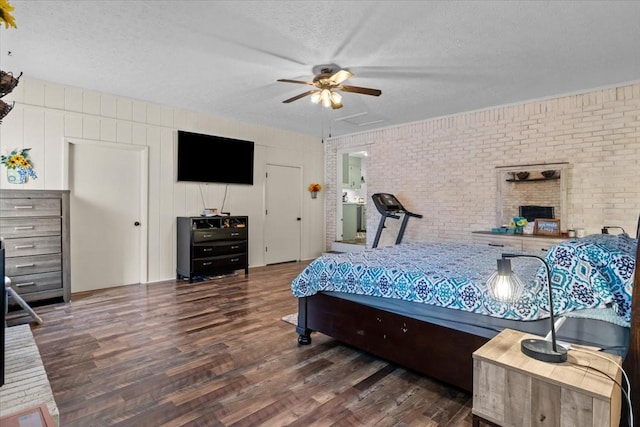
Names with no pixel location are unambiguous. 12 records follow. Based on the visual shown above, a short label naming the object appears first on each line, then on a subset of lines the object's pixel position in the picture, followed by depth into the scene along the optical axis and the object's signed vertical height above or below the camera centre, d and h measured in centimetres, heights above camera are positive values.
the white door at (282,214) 654 -11
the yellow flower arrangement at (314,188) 720 +45
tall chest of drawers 363 -41
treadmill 545 +3
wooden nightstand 117 -67
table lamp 135 -34
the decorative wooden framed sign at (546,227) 437 -20
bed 159 -56
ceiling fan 345 +132
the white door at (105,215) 445 -13
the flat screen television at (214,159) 530 +81
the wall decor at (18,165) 387 +46
